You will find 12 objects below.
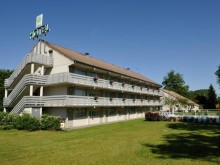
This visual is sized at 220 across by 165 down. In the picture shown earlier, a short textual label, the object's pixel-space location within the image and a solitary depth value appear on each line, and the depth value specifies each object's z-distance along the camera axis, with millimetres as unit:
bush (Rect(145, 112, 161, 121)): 39719
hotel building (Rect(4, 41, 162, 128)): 27922
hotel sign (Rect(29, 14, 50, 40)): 31998
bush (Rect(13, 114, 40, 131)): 24203
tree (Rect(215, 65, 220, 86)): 73794
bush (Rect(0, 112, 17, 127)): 26425
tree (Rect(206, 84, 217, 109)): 86000
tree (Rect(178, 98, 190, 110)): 68688
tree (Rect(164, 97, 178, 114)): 65438
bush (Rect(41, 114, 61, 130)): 24859
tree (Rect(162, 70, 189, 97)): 105188
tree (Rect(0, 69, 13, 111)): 40800
